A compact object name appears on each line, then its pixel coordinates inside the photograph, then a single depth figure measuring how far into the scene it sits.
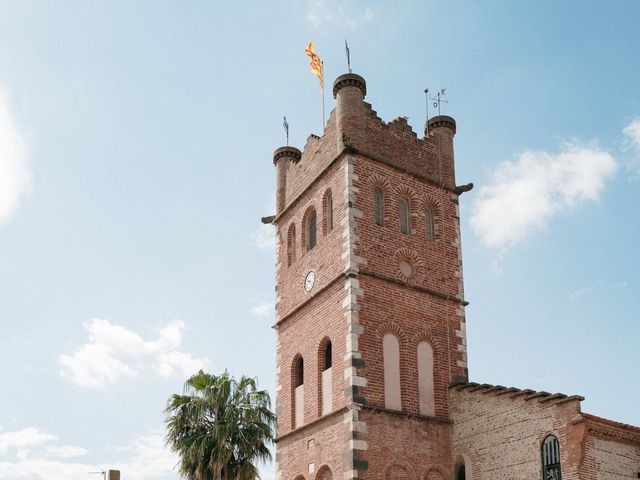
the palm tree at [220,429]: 27.80
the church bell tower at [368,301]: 23.88
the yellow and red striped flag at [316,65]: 30.69
